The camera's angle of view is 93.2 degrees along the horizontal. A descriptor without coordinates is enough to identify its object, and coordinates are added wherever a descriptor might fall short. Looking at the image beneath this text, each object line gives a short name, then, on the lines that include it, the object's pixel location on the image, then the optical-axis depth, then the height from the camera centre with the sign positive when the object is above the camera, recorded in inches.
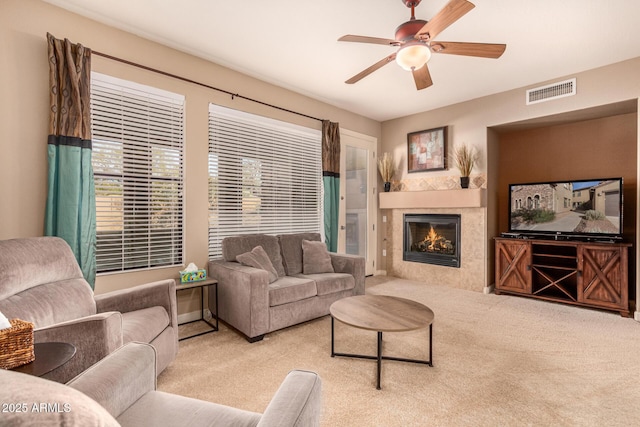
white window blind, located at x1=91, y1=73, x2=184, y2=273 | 104.6 +16.1
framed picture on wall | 188.5 +44.2
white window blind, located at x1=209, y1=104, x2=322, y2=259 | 135.3 +20.8
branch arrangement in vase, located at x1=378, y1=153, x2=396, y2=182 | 209.3 +34.8
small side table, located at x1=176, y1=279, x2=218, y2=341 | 108.2 -31.3
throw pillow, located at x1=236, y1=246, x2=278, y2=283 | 119.3 -17.3
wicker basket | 41.7 -18.3
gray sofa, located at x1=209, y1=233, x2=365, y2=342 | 105.4 -25.8
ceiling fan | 83.9 +50.2
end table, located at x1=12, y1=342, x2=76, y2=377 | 42.4 -21.6
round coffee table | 79.4 -28.1
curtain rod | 104.7 +56.0
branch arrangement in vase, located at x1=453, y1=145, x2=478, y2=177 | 175.0 +34.7
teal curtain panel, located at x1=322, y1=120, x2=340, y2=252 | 177.0 +23.3
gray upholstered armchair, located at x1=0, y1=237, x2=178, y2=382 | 57.8 -21.2
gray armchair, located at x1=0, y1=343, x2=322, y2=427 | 35.6 -24.0
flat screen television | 139.3 +4.9
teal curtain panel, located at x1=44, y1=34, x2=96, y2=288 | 91.4 +20.2
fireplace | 184.1 -13.2
